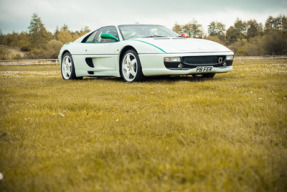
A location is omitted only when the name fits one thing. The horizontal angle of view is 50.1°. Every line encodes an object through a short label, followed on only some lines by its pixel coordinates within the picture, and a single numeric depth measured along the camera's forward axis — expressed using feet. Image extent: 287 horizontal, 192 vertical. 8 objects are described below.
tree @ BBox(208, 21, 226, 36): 325.42
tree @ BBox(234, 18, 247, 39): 320.25
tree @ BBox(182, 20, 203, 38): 278.26
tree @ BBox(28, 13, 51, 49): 284.80
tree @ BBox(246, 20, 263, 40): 296.32
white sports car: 19.88
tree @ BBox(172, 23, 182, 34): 272.10
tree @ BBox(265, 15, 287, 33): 257.63
